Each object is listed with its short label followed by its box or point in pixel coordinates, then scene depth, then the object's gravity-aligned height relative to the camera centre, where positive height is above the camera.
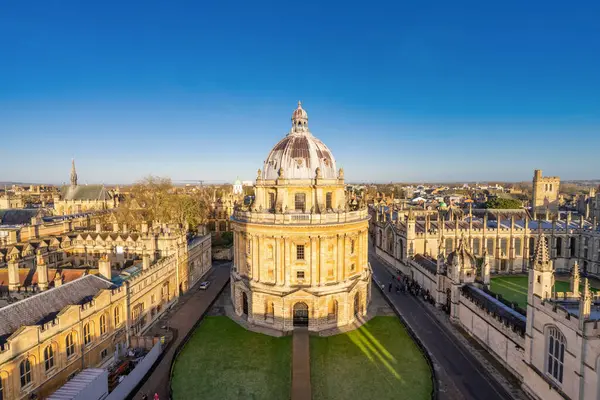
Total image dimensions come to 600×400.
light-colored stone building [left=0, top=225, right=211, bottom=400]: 20.14 -9.15
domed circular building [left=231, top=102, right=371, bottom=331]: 34.47 -6.67
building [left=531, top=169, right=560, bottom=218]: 99.62 -3.90
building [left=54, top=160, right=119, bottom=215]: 100.38 -5.10
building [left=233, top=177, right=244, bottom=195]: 143.88 -2.45
